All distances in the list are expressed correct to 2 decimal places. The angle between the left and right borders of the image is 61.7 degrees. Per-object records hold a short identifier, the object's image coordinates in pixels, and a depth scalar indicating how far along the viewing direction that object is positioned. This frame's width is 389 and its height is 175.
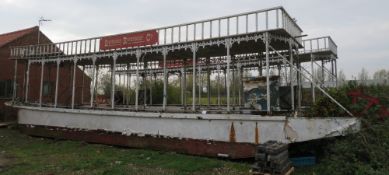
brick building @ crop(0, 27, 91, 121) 25.70
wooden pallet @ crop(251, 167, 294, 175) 9.39
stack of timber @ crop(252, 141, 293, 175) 9.24
